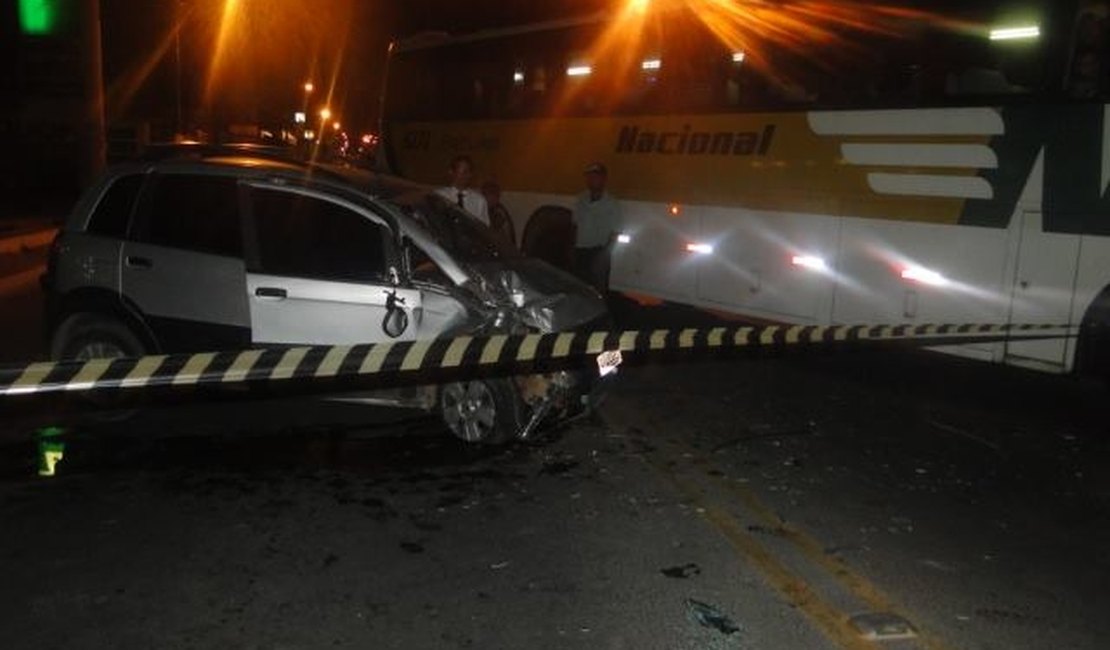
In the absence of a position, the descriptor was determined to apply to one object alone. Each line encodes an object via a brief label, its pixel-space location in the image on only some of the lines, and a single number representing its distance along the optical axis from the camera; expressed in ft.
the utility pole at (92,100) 45.19
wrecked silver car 21.12
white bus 25.72
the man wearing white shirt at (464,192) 30.45
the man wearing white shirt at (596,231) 35.81
